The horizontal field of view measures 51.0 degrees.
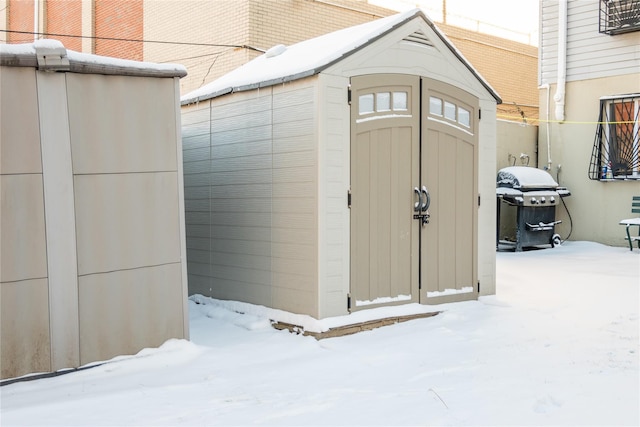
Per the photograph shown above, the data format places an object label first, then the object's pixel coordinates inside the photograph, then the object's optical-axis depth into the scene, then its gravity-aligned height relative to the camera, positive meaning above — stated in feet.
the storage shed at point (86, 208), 14.76 -0.70
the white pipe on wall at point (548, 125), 41.65 +3.05
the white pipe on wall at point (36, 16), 62.13 +15.14
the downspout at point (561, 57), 40.68 +7.15
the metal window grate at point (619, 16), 37.17 +8.95
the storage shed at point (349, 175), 19.52 +0.04
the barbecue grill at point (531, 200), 36.94 -1.38
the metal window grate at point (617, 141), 37.91 +1.91
